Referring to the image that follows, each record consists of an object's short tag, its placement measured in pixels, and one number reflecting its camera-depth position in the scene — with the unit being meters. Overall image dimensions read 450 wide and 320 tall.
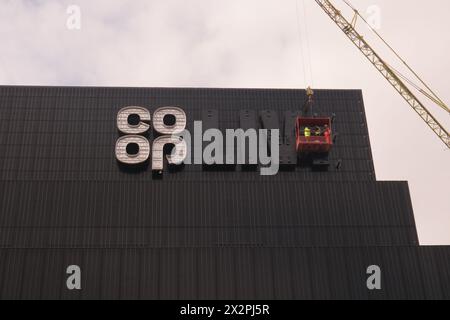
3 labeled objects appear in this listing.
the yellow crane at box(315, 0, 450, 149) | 91.38
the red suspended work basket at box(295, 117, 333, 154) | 71.38
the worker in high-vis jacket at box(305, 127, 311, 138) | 71.44
